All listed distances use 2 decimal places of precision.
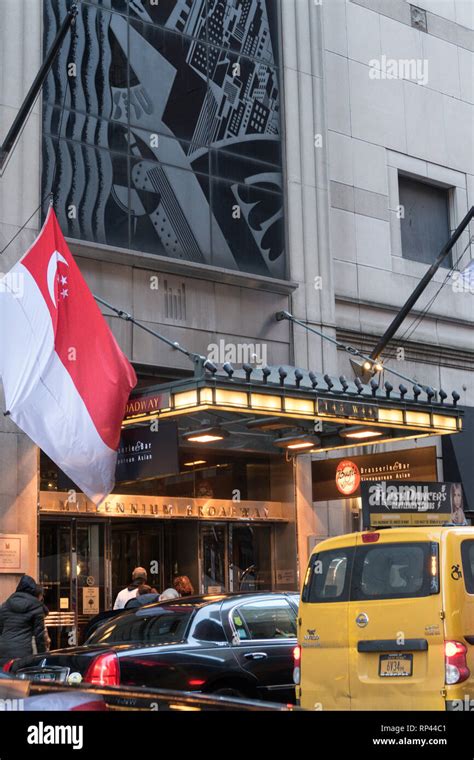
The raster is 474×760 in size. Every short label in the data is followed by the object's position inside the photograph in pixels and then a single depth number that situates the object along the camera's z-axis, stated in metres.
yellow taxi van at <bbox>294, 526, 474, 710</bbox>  9.88
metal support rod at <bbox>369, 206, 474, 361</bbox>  21.55
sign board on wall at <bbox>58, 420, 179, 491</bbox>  16.12
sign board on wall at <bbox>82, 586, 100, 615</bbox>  18.78
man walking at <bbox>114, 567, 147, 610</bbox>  17.97
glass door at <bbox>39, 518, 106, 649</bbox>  18.34
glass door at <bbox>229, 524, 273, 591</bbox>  21.23
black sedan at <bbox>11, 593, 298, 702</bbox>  10.83
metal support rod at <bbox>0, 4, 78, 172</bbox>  16.05
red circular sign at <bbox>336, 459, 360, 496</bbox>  20.25
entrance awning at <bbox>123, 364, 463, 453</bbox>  15.82
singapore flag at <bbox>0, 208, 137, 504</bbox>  14.93
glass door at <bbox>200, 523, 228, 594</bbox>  20.66
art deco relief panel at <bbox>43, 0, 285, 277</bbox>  18.84
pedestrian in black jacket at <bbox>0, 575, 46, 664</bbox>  14.39
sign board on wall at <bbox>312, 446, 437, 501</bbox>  19.91
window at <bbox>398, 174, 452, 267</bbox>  24.66
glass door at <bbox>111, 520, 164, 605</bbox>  19.44
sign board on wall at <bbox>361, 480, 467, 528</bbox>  13.02
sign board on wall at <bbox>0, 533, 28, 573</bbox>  16.80
